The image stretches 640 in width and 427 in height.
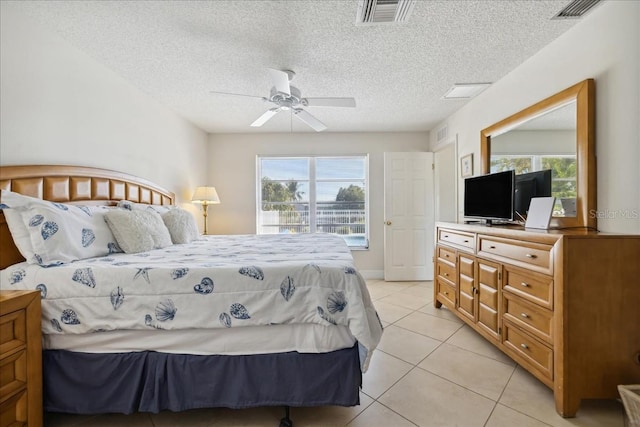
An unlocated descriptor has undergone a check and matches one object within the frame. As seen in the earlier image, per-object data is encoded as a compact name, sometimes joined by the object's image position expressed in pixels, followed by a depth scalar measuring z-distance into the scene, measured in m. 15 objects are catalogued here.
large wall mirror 1.73
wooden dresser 1.42
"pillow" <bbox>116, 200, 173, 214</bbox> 2.31
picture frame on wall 3.15
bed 1.32
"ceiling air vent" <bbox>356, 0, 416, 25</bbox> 1.60
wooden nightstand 1.13
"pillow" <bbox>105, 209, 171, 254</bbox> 1.95
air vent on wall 3.78
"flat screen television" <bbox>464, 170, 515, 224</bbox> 2.26
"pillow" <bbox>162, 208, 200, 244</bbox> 2.55
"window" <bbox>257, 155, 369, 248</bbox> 4.58
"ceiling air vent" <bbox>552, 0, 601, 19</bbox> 1.62
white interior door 4.19
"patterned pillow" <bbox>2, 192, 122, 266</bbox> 1.46
